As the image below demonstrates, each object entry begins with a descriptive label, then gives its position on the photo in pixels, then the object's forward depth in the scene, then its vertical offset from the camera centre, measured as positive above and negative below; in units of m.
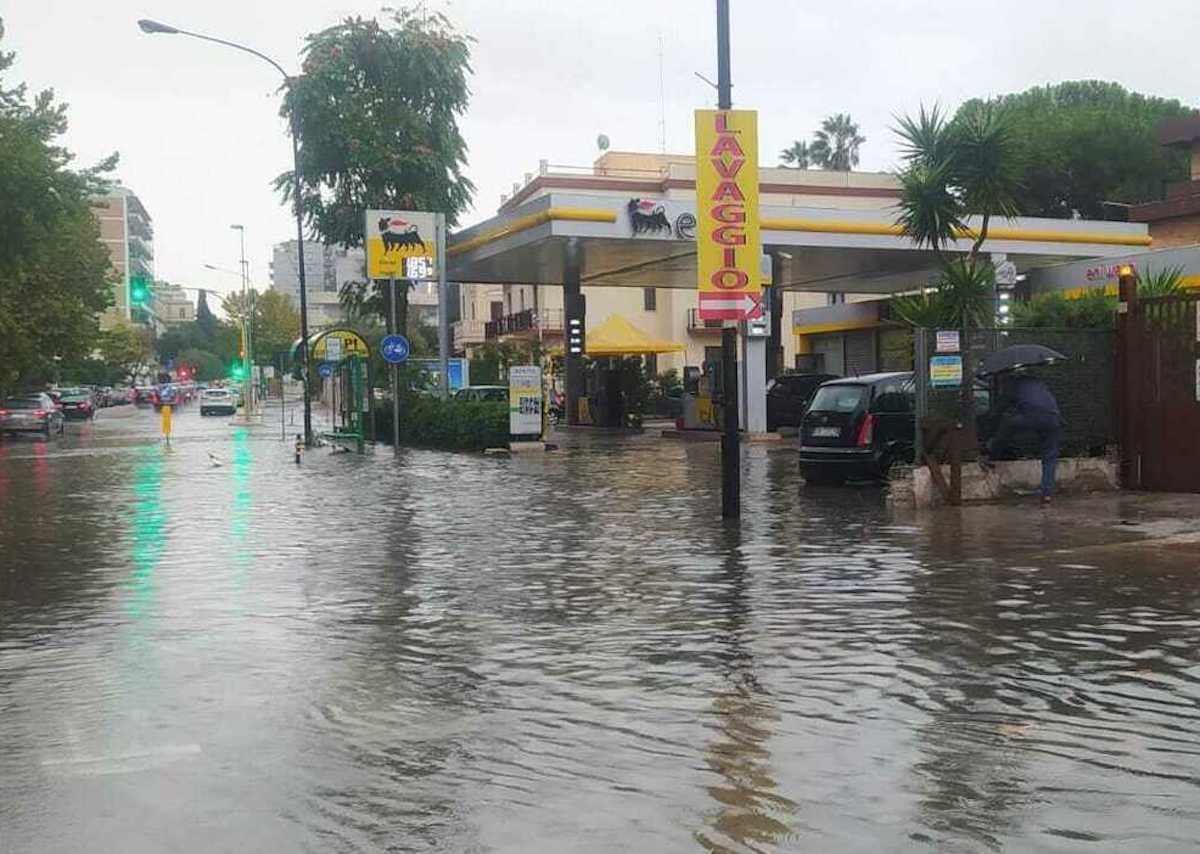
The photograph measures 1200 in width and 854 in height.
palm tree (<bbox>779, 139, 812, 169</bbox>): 91.69 +16.90
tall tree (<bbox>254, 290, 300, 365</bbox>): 103.25 +6.36
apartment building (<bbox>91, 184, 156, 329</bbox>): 143.25 +19.03
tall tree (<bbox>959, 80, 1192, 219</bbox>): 55.97 +10.03
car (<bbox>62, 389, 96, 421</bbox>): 61.97 -0.19
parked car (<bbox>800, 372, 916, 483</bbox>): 17.53 -0.51
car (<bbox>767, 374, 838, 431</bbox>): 33.75 -0.19
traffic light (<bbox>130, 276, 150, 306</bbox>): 43.78 +3.87
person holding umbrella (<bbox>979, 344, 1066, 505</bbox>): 14.80 -0.19
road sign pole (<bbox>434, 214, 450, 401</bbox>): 33.47 +2.46
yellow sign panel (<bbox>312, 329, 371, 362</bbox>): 36.22 +1.53
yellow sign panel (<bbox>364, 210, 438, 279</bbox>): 32.78 +3.92
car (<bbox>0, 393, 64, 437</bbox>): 43.50 -0.40
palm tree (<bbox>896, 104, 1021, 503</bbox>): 16.27 +2.71
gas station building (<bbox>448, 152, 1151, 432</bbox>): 30.14 +3.78
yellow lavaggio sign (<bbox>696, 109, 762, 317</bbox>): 13.84 +2.00
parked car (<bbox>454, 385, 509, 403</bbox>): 31.84 +0.08
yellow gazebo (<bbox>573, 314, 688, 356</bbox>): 43.00 +1.78
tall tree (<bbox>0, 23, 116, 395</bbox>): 33.62 +5.03
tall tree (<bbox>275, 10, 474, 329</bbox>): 39.81 +8.66
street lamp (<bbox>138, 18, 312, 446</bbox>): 30.38 +6.19
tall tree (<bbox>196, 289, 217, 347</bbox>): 167.86 +10.20
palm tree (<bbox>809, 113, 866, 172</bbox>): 91.06 +17.52
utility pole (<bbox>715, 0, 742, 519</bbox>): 13.57 +0.21
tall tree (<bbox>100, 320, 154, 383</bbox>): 99.56 +4.27
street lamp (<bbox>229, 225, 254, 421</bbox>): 59.10 +2.64
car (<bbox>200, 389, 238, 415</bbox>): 67.88 -0.13
